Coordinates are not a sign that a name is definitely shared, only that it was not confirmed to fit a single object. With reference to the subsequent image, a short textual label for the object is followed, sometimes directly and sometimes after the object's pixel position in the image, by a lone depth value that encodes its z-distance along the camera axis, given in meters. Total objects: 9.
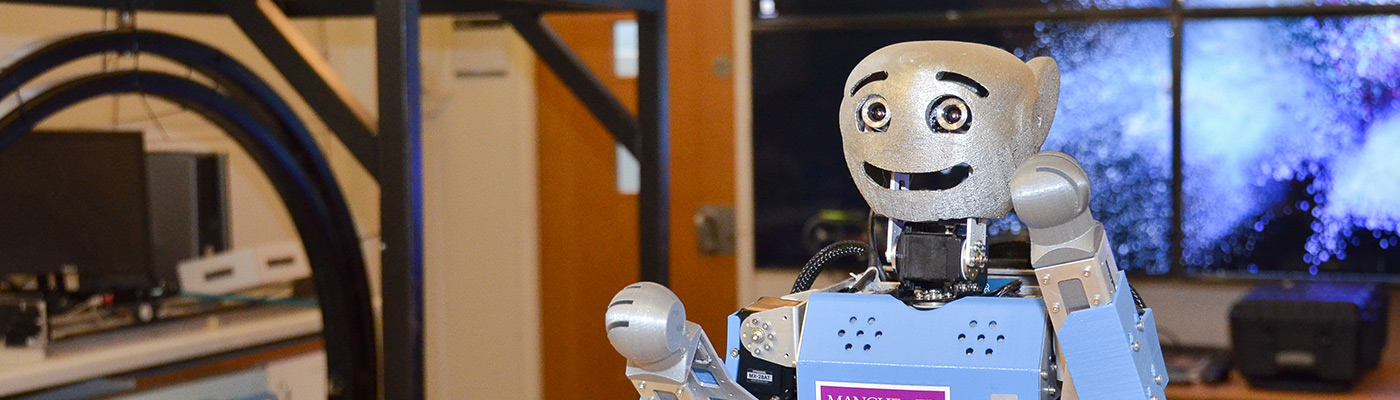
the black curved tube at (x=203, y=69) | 1.52
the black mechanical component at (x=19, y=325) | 2.21
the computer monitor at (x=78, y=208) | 2.23
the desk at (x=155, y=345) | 2.04
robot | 1.12
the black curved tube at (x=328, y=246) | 1.93
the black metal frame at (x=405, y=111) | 1.46
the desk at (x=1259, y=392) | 2.42
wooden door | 3.28
